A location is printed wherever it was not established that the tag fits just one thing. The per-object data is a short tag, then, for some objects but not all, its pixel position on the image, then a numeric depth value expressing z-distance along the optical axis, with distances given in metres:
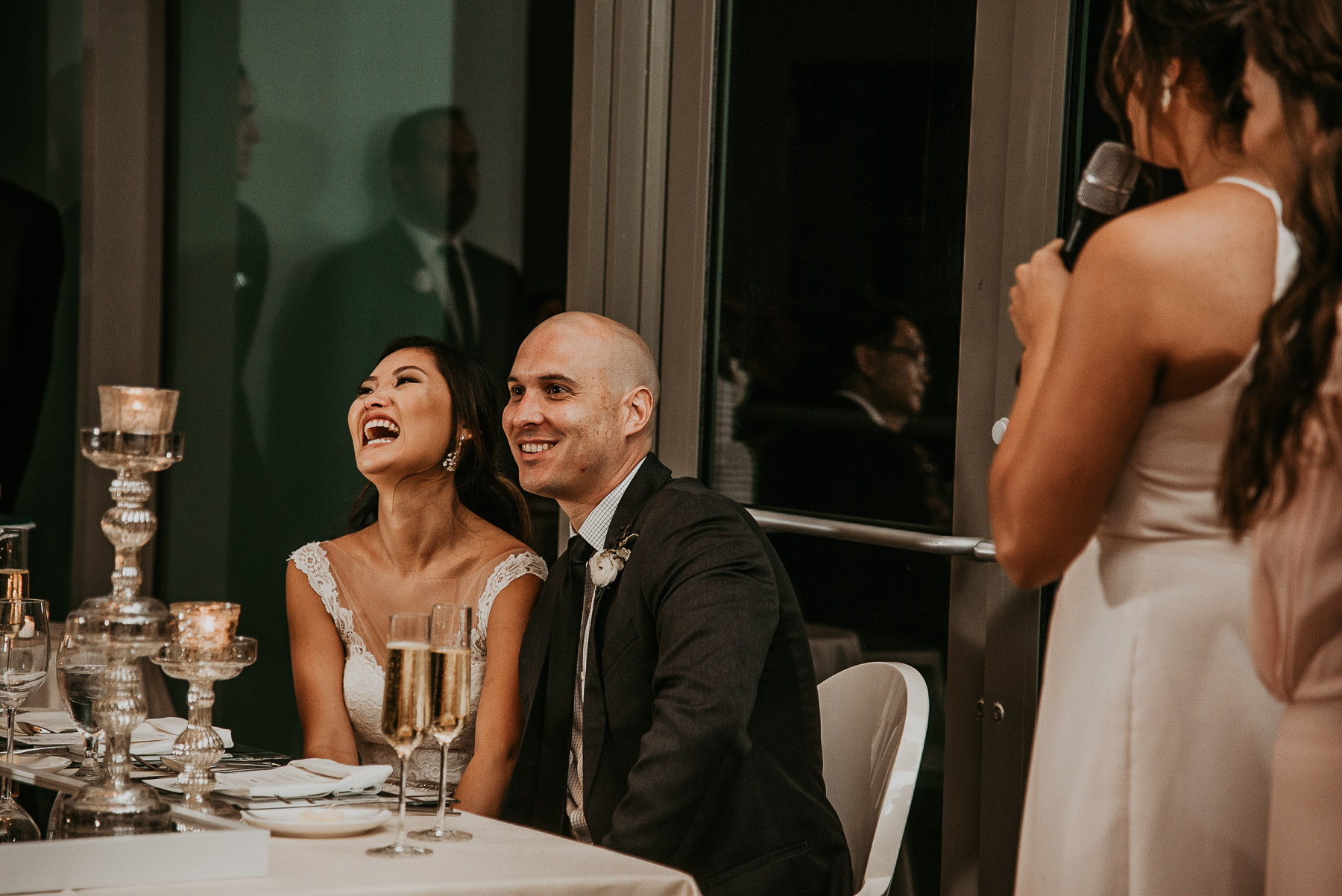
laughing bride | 4.16
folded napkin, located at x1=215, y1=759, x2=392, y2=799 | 3.47
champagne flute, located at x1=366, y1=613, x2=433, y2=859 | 3.35
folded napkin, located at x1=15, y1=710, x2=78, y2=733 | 3.91
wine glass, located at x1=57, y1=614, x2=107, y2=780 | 3.44
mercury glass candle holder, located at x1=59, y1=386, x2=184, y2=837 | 3.25
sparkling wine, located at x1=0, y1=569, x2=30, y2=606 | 3.85
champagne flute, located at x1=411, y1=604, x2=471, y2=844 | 3.35
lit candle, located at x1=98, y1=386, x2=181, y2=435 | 3.26
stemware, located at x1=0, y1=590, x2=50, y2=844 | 3.59
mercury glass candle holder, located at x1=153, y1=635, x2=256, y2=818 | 3.47
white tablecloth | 3.15
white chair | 3.78
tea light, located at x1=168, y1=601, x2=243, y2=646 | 3.48
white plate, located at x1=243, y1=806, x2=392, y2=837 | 3.34
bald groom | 3.73
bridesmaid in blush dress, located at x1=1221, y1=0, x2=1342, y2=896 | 2.93
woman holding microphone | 3.07
